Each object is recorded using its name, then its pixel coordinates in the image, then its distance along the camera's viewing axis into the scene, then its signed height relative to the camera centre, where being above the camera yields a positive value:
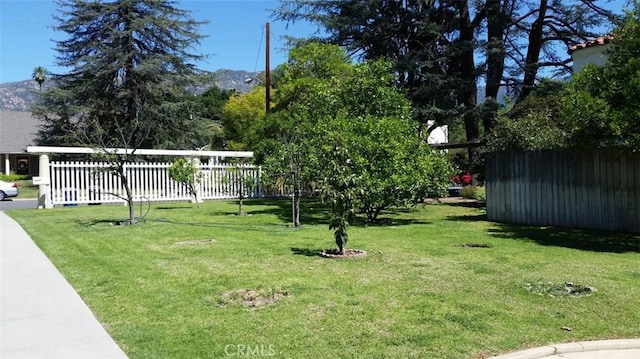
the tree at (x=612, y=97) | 9.02 +1.34
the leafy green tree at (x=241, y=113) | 41.09 +5.39
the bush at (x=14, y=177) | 37.03 +0.66
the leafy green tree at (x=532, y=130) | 14.75 +1.31
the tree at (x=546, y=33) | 23.14 +6.39
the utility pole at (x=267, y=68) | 27.81 +6.02
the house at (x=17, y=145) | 42.38 +3.30
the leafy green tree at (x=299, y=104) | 15.01 +2.66
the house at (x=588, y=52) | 16.35 +3.84
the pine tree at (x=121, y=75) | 35.72 +7.44
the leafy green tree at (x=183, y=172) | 17.56 +0.35
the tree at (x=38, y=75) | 66.94 +14.04
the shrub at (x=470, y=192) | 23.06 -0.70
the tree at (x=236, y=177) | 18.20 +0.18
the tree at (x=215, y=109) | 40.56 +7.61
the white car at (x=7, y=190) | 26.14 -0.18
